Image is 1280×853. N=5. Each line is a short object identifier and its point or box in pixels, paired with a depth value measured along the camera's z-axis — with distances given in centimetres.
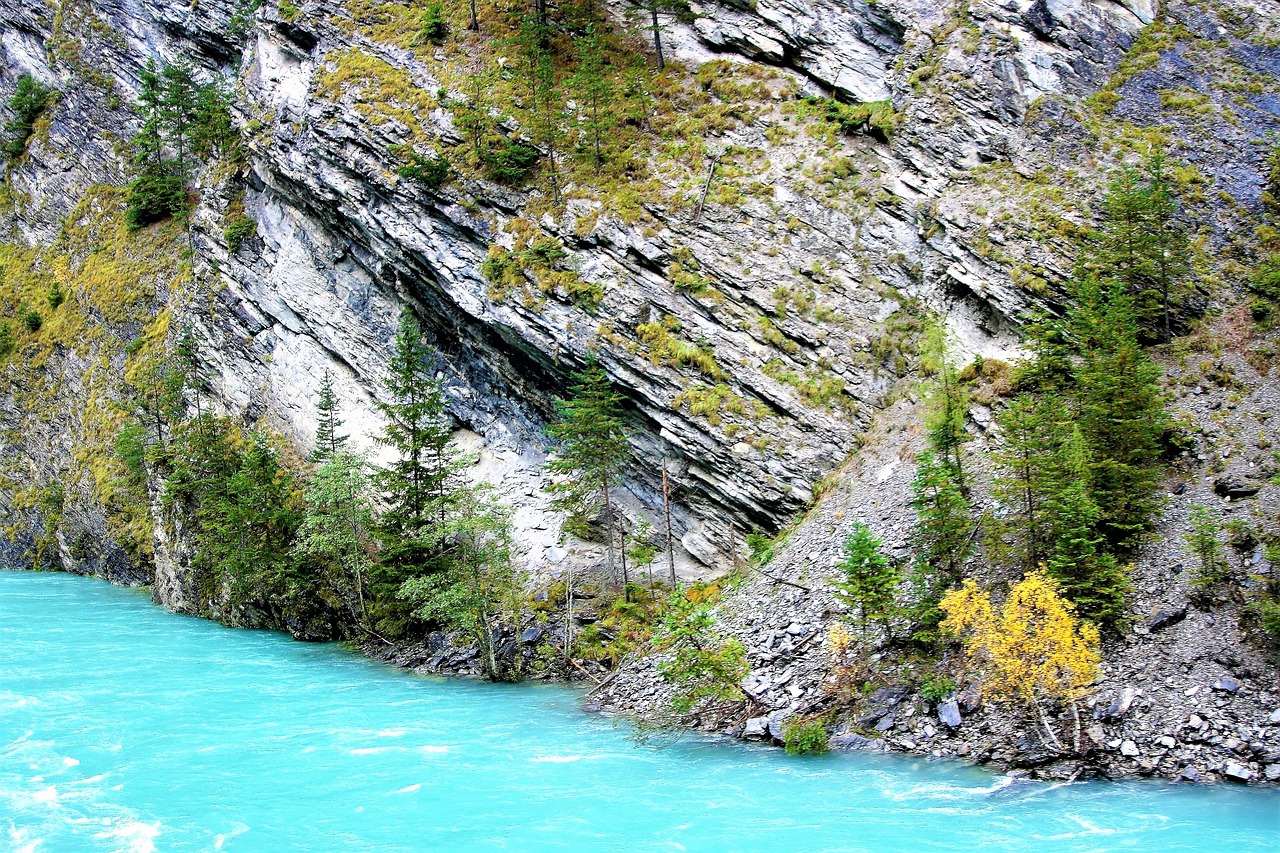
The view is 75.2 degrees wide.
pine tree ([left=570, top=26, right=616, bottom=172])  3481
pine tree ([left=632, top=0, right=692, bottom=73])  3853
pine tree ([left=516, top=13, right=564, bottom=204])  3431
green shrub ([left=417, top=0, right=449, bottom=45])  3856
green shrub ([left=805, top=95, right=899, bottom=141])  3372
